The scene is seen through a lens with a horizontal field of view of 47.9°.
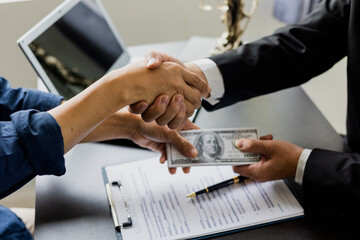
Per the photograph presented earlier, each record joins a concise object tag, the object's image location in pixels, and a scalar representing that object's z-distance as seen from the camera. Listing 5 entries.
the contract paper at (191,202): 0.89
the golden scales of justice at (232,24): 1.54
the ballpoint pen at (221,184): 0.97
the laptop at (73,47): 1.20
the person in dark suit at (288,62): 1.19
